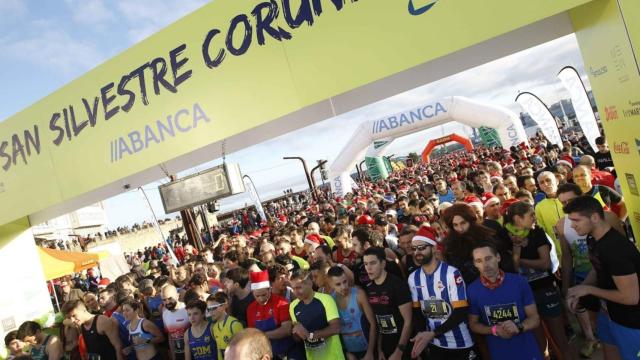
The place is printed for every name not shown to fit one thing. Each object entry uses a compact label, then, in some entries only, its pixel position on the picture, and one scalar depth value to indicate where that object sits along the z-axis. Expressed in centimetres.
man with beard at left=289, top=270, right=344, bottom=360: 359
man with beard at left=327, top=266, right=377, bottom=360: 362
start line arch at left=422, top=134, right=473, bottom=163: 2857
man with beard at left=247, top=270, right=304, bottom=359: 399
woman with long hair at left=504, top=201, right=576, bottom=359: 363
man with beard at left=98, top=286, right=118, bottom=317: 571
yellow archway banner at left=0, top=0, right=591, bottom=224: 292
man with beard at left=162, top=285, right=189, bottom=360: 473
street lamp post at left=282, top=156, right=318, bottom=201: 1962
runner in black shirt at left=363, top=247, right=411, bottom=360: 342
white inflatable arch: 1662
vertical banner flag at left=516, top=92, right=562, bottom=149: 1352
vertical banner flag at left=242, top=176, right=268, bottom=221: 1491
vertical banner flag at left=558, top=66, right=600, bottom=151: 881
